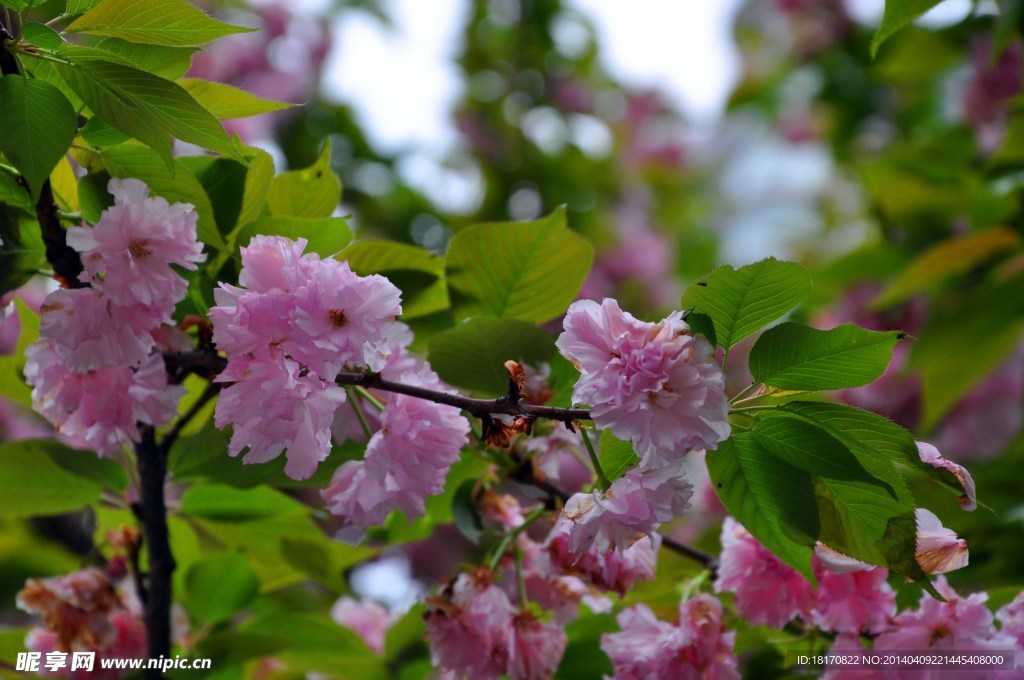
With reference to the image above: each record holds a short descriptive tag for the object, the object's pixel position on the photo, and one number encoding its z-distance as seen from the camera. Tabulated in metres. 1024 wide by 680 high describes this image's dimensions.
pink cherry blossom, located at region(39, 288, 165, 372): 0.96
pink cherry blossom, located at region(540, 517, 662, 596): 1.05
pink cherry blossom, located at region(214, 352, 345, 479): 0.95
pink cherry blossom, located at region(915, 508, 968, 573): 0.97
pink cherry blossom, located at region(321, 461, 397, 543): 1.02
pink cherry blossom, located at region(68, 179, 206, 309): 0.96
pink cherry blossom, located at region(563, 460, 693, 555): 0.95
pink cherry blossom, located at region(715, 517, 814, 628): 1.05
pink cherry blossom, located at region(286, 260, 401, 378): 0.94
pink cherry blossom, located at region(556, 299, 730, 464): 0.93
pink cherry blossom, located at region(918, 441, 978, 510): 0.95
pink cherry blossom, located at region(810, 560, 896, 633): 1.04
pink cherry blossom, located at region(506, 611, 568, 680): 1.06
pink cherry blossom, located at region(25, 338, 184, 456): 1.00
